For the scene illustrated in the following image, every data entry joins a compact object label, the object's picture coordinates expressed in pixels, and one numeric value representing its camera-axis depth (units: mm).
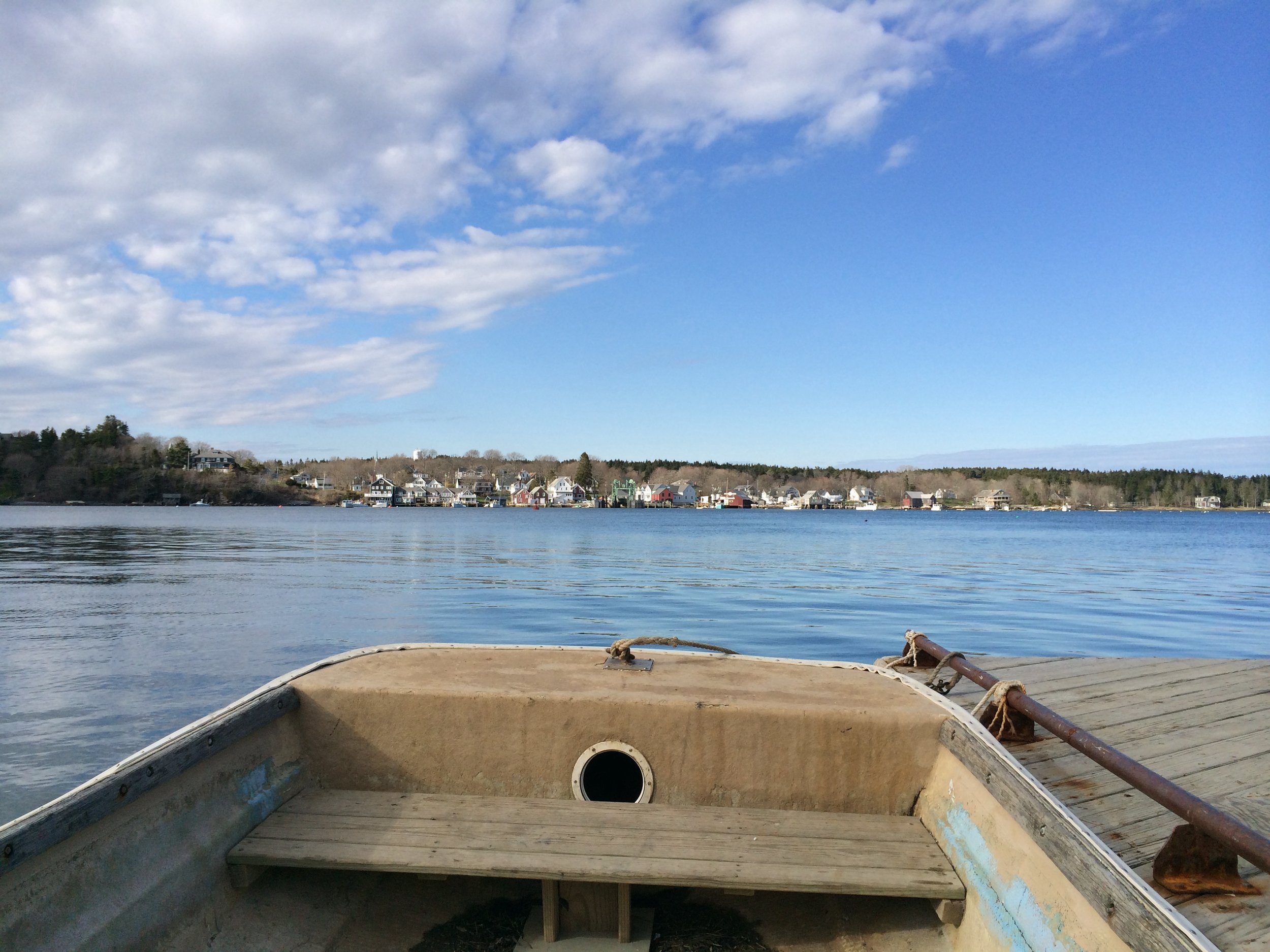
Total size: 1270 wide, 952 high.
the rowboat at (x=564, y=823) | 2531
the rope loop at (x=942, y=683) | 5438
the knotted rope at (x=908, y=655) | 6547
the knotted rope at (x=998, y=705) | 4363
